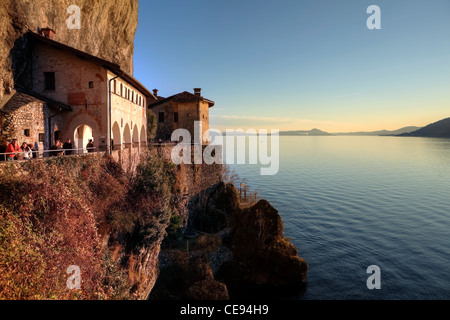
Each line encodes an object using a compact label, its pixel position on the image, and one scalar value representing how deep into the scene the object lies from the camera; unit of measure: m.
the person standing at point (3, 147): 14.79
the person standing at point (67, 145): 16.27
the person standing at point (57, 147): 15.29
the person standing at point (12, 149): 11.67
